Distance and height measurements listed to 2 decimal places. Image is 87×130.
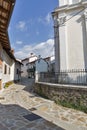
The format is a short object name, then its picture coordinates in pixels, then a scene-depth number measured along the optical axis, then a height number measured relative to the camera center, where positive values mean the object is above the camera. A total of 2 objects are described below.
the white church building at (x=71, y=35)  6.70 +2.94
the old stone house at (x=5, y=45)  3.65 +2.51
